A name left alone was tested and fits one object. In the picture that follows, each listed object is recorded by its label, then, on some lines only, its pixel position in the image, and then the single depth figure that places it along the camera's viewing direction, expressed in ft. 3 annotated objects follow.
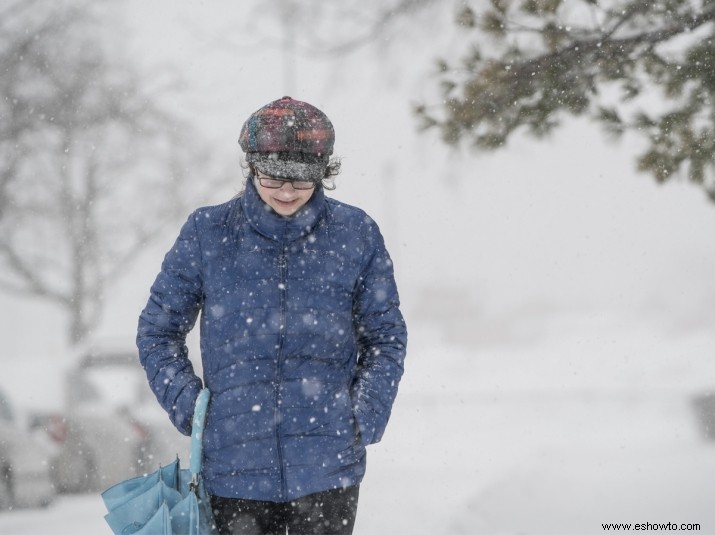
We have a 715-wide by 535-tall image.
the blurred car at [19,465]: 50.21
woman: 15.48
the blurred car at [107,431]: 57.98
